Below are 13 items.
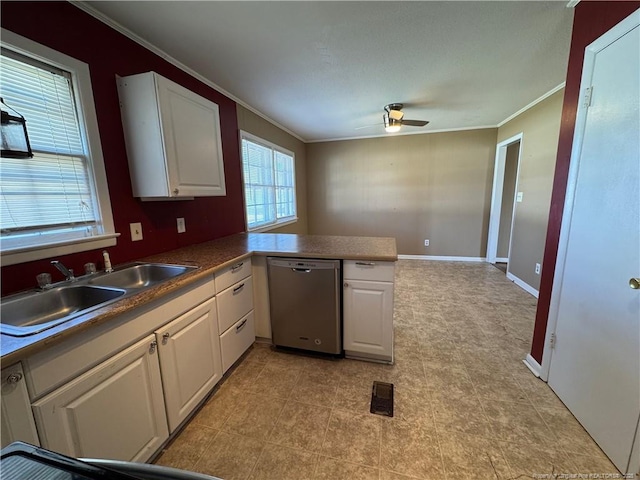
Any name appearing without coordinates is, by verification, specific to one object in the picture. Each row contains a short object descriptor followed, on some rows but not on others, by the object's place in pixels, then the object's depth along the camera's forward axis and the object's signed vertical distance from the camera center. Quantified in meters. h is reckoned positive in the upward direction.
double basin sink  1.10 -0.47
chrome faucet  1.27 -0.34
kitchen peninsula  0.87 -0.70
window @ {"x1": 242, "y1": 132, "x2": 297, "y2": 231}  3.37 +0.21
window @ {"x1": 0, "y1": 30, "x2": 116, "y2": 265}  1.23 +0.19
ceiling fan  3.13 +0.95
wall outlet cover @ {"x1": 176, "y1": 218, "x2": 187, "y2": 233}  2.20 -0.22
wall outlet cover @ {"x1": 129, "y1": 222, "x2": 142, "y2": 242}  1.80 -0.21
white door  1.20 -0.33
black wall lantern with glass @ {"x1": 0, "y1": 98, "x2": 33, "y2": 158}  1.17 +0.30
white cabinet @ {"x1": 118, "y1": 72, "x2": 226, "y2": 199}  1.64 +0.43
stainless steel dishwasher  1.98 -0.83
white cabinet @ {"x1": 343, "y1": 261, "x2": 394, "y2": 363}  1.92 -0.87
